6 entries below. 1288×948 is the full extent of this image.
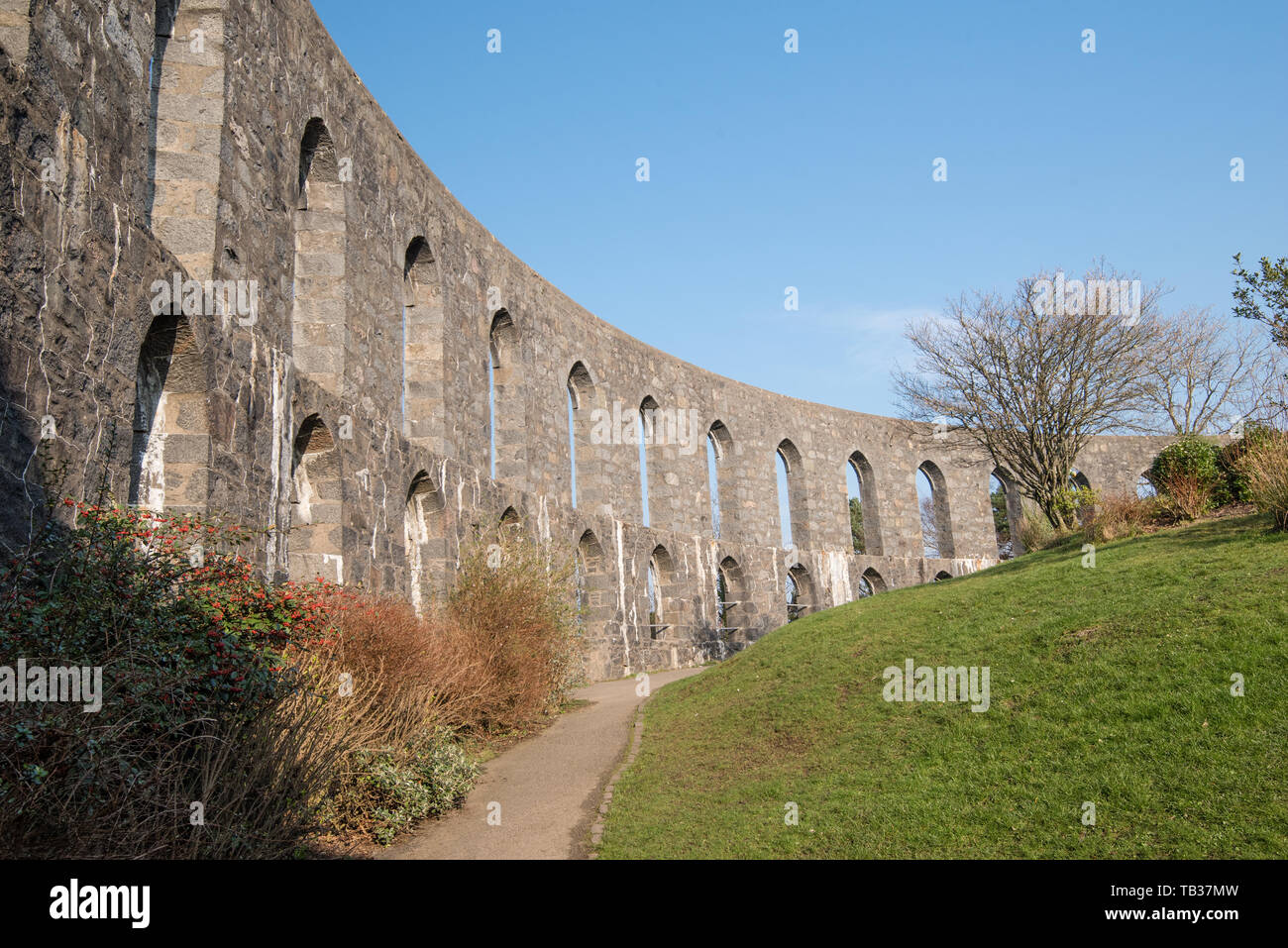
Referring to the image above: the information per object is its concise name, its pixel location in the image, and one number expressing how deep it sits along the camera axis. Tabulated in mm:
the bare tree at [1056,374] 17156
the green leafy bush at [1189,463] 13109
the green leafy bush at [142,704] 3979
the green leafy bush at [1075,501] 16089
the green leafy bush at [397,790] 6684
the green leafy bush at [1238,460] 12289
